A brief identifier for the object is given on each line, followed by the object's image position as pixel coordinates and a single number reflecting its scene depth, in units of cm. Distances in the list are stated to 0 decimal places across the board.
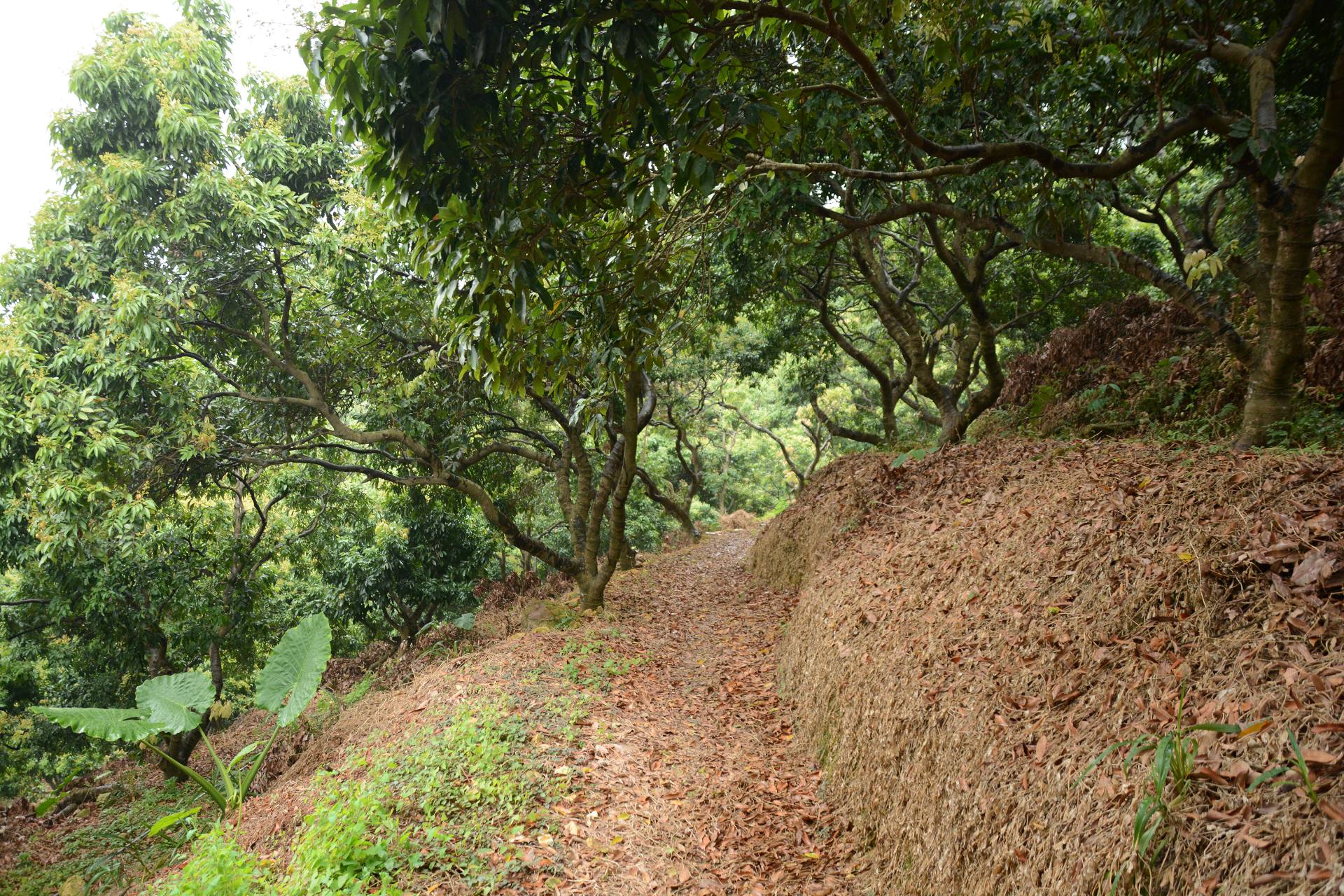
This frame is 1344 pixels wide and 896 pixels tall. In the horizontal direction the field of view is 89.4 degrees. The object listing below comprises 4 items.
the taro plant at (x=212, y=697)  629
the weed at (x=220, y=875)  387
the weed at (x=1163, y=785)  242
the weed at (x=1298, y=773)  214
